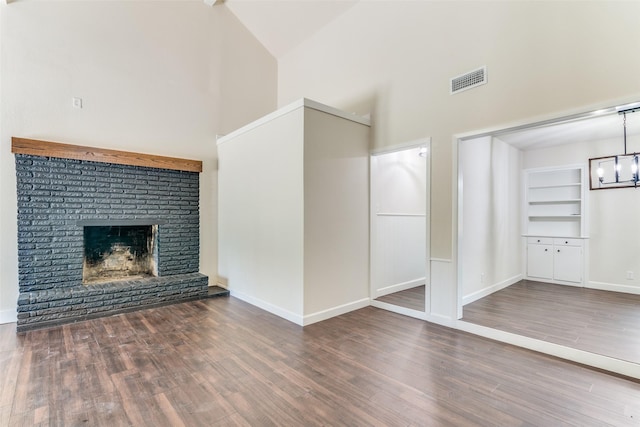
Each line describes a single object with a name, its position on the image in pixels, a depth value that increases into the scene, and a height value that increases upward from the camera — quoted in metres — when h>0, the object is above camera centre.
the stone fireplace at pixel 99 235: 3.81 -0.29
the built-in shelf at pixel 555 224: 5.61 -0.18
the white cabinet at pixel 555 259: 5.56 -0.84
